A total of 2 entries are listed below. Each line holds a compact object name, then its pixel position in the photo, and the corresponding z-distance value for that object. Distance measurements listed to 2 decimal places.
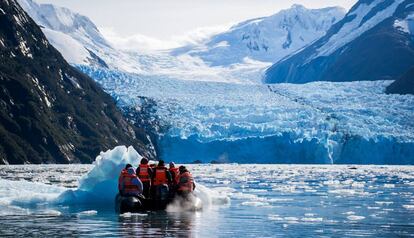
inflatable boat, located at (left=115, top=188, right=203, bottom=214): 29.44
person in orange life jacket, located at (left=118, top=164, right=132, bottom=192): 29.48
